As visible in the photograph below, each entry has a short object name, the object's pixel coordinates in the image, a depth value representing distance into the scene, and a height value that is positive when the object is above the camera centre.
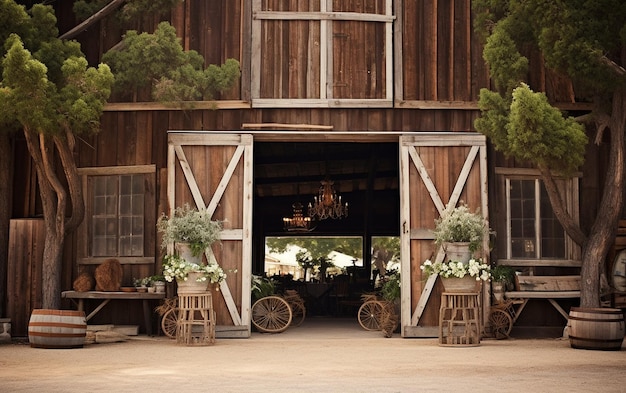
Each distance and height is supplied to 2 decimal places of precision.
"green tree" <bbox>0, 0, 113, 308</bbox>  11.79 +1.80
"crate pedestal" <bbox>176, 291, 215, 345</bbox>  12.49 -1.11
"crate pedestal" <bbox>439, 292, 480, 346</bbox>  12.27 -1.09
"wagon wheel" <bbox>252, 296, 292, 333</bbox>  14.54 -1.18
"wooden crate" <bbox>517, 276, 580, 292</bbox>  13.69 -0.66
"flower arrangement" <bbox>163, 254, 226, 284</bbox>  12.53 -0.43
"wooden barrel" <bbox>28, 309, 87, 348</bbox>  11.66 -1.14
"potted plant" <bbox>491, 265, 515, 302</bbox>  13.59 -0.61
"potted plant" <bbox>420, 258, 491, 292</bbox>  12.26 -0.47
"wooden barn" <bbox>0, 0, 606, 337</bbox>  13.84 +1.55
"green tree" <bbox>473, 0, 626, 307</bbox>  12.08 +2.05
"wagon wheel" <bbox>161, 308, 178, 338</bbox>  13.41 -1.25
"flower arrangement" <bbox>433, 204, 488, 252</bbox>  12.62 +0.14
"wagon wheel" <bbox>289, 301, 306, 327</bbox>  15.70 -1.28
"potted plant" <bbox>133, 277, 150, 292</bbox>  13.59 -0.68
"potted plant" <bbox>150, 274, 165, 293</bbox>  13.54 -0.66
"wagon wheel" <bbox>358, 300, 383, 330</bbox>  14.81 -1.26
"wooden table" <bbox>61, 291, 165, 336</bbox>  13.38 -0.85
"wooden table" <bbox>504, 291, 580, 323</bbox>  13.50 -0.83
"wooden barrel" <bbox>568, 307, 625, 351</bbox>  11.30 -1.10
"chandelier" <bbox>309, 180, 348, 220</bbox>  19.16 +0.74
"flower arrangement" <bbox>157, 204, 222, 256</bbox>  12.82 +0.12
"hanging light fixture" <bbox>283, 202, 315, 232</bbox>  20.69 +0.43
